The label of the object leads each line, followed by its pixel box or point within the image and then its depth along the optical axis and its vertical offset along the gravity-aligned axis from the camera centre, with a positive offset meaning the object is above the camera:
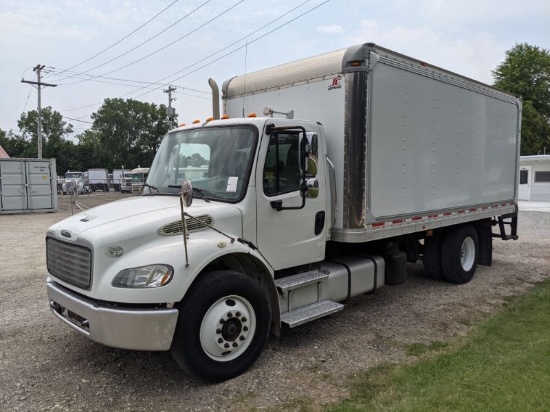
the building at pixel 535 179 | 26.91 -0.41
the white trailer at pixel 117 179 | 51.18 -0.97
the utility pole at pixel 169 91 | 48.81 +8.47
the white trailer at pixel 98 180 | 51.66 -1.05
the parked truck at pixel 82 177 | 44.82 -0.84
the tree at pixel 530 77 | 42.56 +8.94
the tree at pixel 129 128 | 75.97 +7.24
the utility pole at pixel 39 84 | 41.05 +7.94
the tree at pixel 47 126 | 79.29 +8.11
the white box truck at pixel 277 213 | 3.78 -0.44
